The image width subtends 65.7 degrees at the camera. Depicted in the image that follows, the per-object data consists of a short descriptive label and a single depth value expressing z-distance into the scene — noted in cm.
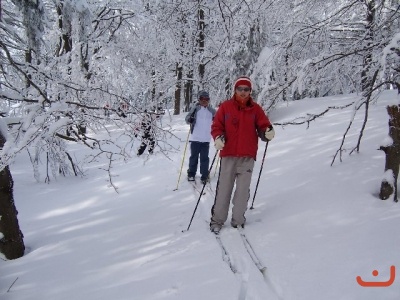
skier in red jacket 430
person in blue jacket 688
